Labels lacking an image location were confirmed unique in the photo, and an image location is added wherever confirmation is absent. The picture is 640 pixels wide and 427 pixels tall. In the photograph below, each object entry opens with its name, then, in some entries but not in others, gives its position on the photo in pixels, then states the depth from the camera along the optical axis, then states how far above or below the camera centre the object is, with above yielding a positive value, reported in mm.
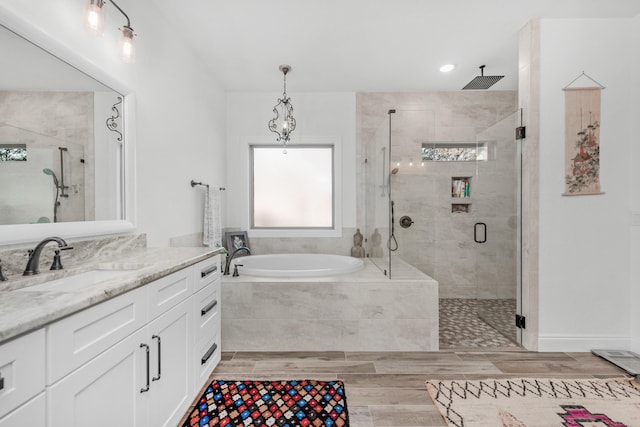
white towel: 2807 -87
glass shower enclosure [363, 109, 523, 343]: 2635 +31
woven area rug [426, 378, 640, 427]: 1554 -1102
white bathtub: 3336 -587
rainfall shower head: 3146 +1444
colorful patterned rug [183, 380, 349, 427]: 1571 -1118
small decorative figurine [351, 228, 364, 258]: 3561 -435
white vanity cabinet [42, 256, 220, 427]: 820 -536
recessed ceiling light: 2976 +1478
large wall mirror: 1165 +307
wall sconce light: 1292 +868
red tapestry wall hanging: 2271 +593
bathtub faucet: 2643 -504
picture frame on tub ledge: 3508 -350
